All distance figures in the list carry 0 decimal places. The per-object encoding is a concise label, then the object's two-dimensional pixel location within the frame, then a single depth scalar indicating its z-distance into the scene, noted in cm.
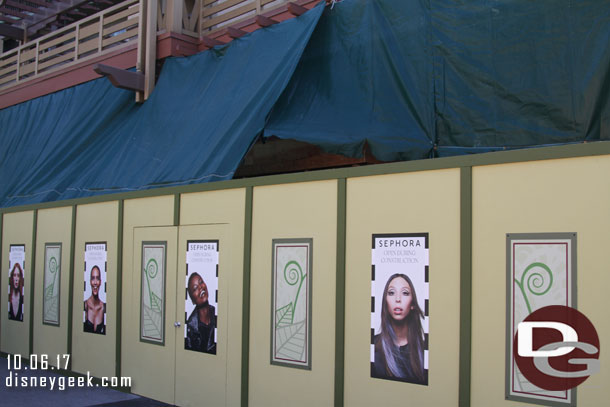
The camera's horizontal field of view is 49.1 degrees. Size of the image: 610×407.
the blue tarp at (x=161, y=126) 963
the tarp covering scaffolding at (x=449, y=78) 768
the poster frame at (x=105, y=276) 999
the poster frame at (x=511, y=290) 518
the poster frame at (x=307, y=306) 705
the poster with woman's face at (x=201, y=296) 824
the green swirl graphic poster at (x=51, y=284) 1118
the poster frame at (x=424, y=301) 604
